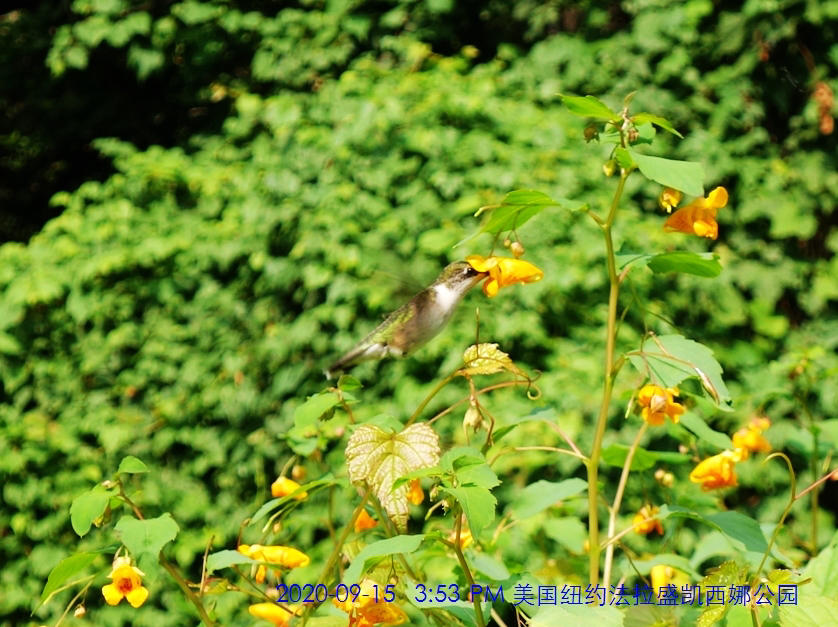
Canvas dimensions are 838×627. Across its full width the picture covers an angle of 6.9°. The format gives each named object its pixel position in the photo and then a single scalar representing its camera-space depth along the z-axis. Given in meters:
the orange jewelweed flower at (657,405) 2.64
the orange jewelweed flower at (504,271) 2.64
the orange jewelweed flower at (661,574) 2.74
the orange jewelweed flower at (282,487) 2.72
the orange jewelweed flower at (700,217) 2.65
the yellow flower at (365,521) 2.67
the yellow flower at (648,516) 2.75
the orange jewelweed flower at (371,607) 2.59
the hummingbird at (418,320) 2.67
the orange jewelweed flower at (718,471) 2.74
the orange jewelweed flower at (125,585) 2.62
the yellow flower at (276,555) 2.67
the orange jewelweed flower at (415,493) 2.62
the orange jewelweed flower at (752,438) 2.81
